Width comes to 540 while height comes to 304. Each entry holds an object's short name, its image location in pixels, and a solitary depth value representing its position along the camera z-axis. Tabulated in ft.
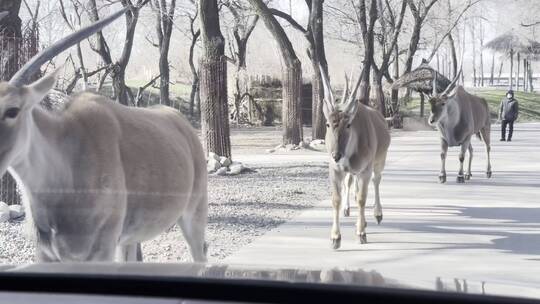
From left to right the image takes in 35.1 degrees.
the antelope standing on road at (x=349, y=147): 26.81
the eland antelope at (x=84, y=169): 15.16
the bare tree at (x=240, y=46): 93.35
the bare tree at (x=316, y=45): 72.69
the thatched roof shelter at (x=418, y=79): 105.70
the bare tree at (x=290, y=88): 70.69
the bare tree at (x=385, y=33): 89.15
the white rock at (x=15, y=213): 31.68
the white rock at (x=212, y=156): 48.93
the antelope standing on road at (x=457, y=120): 47.24
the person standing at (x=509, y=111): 76.45
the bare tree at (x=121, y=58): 51.90
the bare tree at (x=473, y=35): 102.66
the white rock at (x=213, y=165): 47.75
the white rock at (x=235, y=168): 49.21
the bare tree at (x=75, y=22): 39.77
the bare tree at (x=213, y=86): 49.75
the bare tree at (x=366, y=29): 71.26
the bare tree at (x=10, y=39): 33.88
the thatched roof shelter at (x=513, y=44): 127.85
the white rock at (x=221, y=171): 48.07
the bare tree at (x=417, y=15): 90.84
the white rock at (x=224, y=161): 48.91
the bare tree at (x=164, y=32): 65.77
